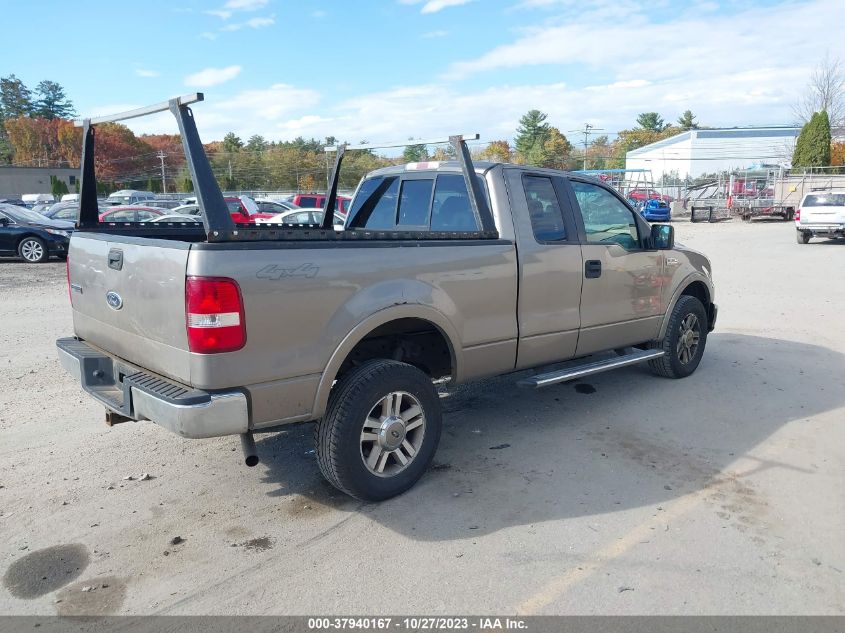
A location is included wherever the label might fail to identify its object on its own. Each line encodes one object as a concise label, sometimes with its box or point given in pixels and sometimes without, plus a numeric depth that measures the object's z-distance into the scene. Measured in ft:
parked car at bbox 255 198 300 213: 78.38
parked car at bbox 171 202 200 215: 76.33
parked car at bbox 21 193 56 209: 148.46
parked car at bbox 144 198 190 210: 95.60
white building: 221.05
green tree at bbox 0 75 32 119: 303.48
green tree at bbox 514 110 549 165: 251.70
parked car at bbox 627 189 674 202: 132.14
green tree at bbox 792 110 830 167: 142.82
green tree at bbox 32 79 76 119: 314.35
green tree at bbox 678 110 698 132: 374.22
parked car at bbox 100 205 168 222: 63.10
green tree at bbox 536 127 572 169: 166.20
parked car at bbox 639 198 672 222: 101.71
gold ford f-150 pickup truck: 10.75
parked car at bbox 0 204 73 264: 52.85
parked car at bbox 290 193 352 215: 74.13
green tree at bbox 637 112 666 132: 372.58
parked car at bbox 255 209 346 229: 55.42
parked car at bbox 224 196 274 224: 66.69
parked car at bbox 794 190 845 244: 68.18
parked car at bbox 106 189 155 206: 118.64
